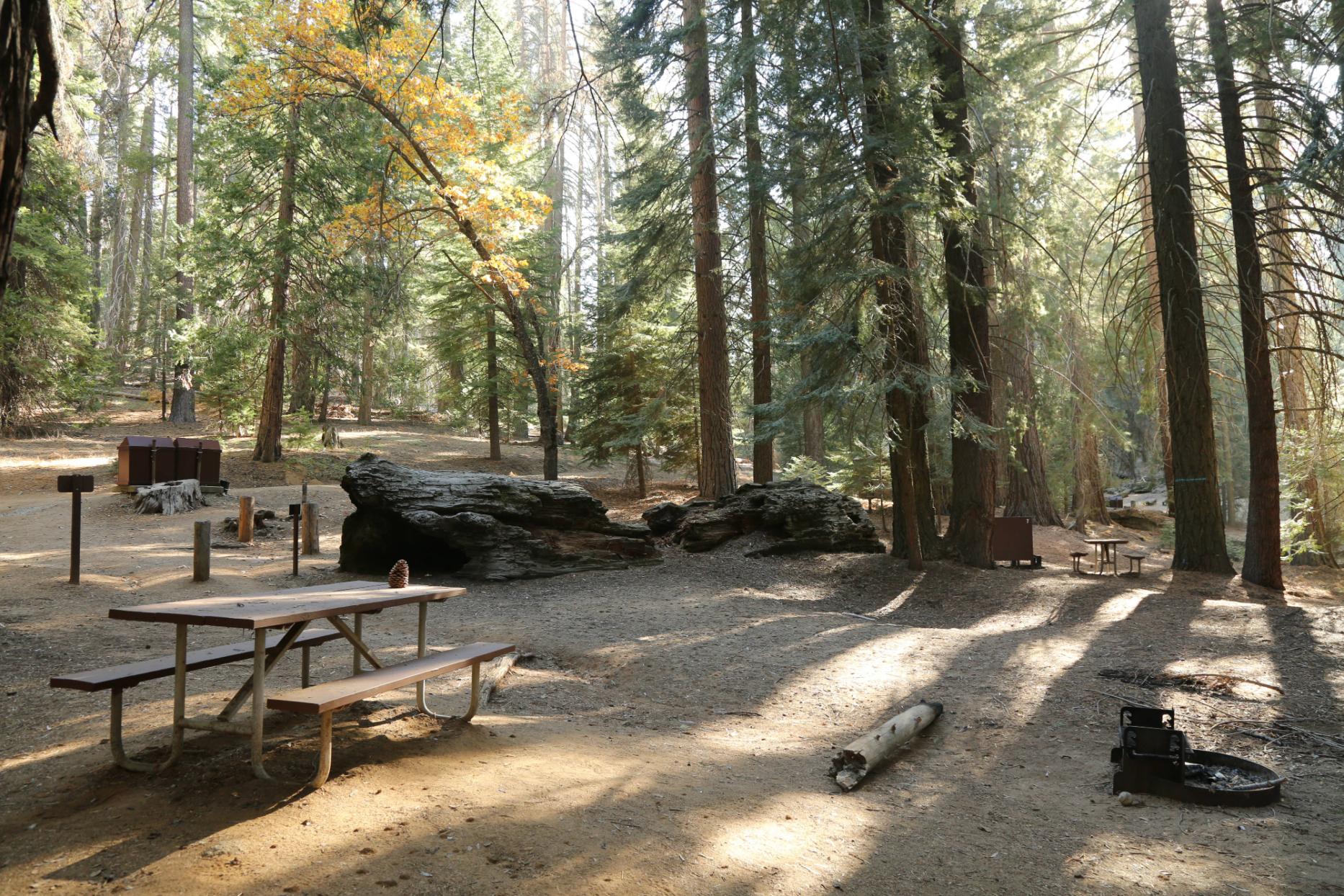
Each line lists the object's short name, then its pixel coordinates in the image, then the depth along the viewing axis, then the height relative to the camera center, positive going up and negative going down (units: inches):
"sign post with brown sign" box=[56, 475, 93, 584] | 325.1 +4.3
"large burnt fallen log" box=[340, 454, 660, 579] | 407.8 -14.2
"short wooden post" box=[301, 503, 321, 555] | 457.1 -17.4
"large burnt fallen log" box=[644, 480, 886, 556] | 488.1 -17.6
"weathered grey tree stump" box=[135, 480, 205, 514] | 552.4 +4.2
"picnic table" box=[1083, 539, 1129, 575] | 490.6 -44.1
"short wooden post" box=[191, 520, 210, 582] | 363.9 -22.4
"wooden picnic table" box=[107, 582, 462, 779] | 135.0 -20.4
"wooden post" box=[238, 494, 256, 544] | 485.7 -10.3
